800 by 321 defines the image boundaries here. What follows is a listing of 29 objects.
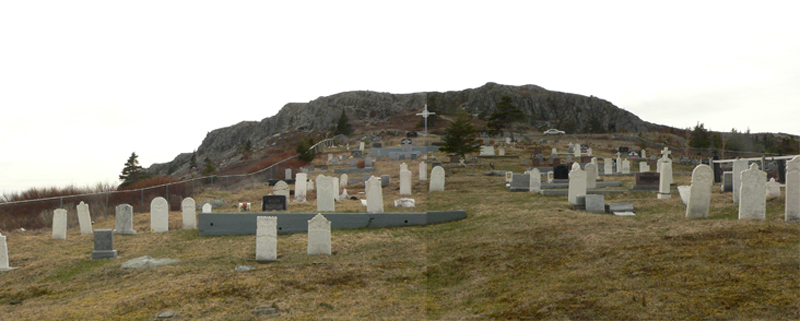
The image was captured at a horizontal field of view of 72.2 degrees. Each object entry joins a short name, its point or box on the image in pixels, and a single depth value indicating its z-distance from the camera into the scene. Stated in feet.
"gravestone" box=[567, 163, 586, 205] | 53.21
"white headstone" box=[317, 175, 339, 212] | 58.03
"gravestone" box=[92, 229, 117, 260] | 42.32
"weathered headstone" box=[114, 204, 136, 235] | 53.42
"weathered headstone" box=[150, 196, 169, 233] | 54.34
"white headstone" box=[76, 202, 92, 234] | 56.84
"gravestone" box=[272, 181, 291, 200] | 69.26
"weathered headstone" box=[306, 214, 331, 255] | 39.40
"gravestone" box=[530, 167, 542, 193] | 67.21
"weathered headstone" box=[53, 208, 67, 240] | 53.67
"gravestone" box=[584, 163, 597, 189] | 69.44
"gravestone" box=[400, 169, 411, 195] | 74.49
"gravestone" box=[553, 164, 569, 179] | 76.33
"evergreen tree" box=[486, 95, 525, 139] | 185.88
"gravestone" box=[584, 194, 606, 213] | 46.26
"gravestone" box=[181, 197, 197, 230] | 55.01
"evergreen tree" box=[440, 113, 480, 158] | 125.90
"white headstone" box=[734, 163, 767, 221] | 34.96
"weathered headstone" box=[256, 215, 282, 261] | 38.14
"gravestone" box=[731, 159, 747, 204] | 45.95
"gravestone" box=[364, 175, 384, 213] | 54.60
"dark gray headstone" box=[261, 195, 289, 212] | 60.95
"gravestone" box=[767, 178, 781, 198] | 45.91
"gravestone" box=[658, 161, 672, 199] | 54.08
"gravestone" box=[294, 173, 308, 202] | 76.38
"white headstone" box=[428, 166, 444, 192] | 76.74
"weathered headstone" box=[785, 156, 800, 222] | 32.69
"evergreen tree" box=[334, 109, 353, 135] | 242.99
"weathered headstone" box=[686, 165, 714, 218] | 38.29
